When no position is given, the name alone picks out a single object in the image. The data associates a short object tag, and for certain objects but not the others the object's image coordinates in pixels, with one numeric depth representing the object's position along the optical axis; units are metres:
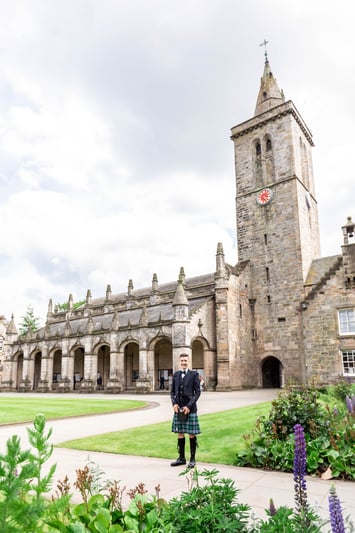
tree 72.40
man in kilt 7.31
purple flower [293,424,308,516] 2.65
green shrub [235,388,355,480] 6.61
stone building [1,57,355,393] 29.45
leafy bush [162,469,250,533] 3.02
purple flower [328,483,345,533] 2.15
